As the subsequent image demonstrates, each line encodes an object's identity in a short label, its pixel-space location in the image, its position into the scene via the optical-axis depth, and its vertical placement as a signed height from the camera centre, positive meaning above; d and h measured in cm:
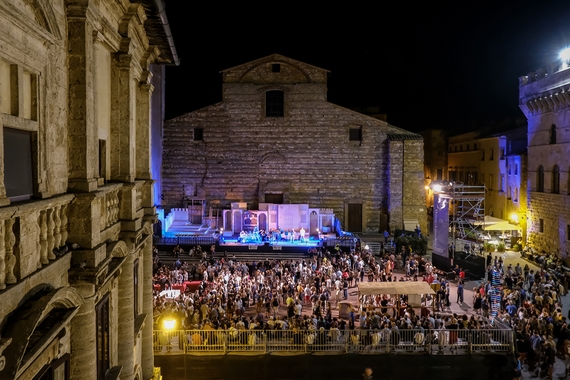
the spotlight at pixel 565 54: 3039 +739
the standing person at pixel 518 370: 1620 -626
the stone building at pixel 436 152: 6025 +301
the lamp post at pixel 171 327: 1505 -461
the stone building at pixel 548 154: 3120 +150
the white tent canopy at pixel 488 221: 3194 -306
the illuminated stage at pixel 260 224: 3525 -342
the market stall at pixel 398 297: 1939 -497
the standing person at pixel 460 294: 2306 -532
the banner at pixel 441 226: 2875 -284
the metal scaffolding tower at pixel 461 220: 3011 -277
